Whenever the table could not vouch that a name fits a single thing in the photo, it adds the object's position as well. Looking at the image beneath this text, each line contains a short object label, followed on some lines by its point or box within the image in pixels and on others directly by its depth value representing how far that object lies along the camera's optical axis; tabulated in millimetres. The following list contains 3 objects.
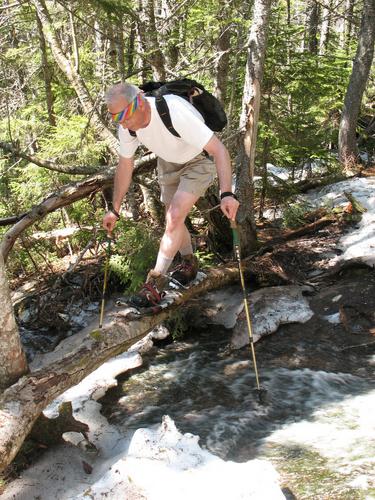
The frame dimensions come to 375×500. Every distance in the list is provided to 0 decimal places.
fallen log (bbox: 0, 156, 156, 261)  5883
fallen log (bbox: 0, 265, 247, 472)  3963
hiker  4512
